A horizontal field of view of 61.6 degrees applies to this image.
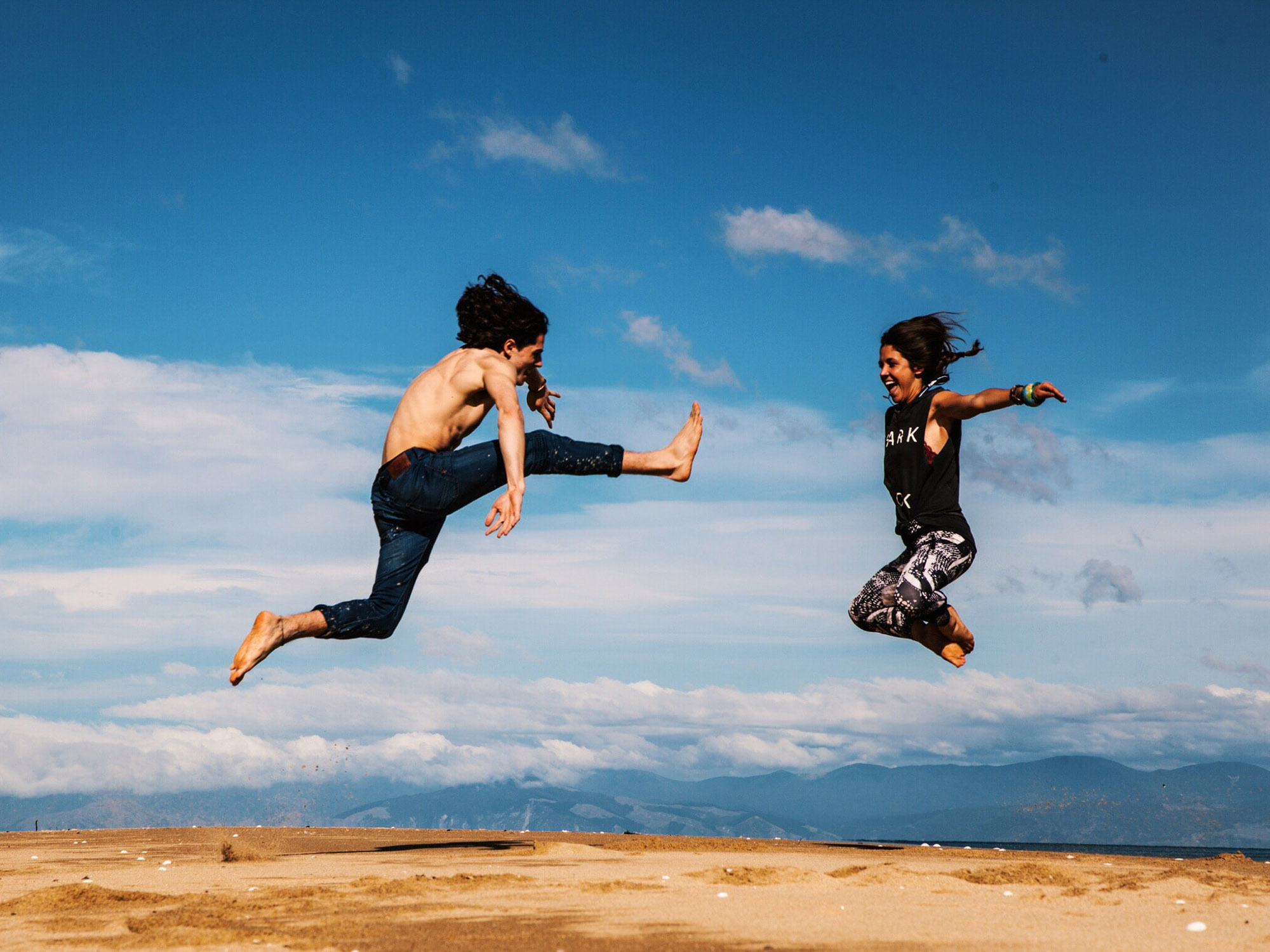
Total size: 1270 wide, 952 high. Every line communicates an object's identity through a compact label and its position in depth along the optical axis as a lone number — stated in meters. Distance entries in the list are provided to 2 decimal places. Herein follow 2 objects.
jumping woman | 8.20
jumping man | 7.37
